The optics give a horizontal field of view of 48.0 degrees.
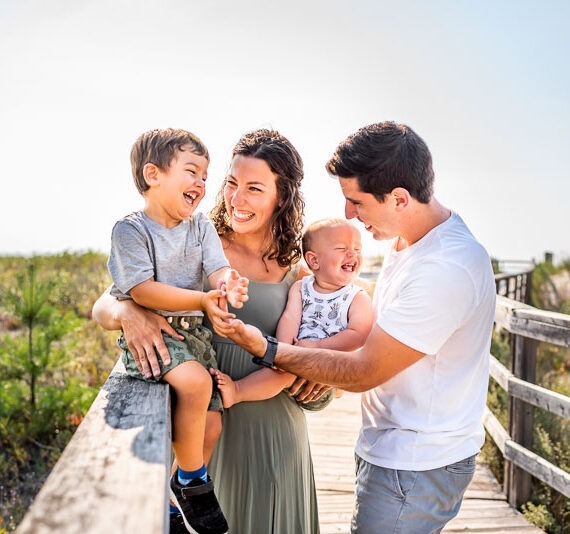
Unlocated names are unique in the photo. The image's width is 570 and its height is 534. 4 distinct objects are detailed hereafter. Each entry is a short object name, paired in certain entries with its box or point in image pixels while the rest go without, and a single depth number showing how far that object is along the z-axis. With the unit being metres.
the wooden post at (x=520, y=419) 4.55
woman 2.62
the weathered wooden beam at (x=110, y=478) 1.03
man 2.13
